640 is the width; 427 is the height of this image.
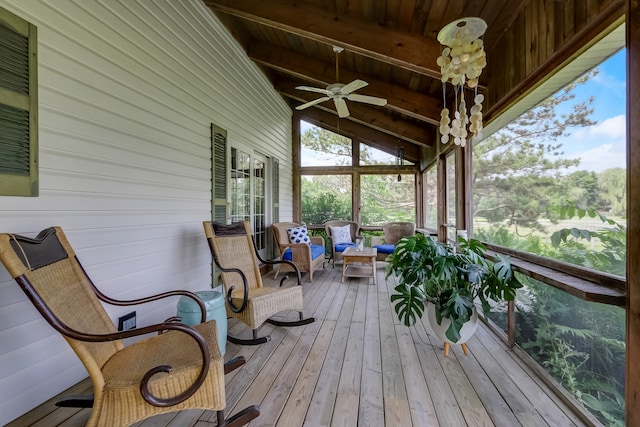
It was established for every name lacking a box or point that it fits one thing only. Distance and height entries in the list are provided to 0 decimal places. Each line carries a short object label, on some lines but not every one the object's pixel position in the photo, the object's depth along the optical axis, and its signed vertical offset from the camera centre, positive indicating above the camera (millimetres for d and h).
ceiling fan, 3505 +1537
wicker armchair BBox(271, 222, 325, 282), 4703 -645
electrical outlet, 2182 -836
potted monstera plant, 2053 -488
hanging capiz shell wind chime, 1729 +1006
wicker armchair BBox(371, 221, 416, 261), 6242 -377
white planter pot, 2199 -882
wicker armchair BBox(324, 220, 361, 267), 5789 -483
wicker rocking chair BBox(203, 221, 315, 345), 2484 -722
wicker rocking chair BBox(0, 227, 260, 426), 1229 -706
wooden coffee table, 4662 -728
